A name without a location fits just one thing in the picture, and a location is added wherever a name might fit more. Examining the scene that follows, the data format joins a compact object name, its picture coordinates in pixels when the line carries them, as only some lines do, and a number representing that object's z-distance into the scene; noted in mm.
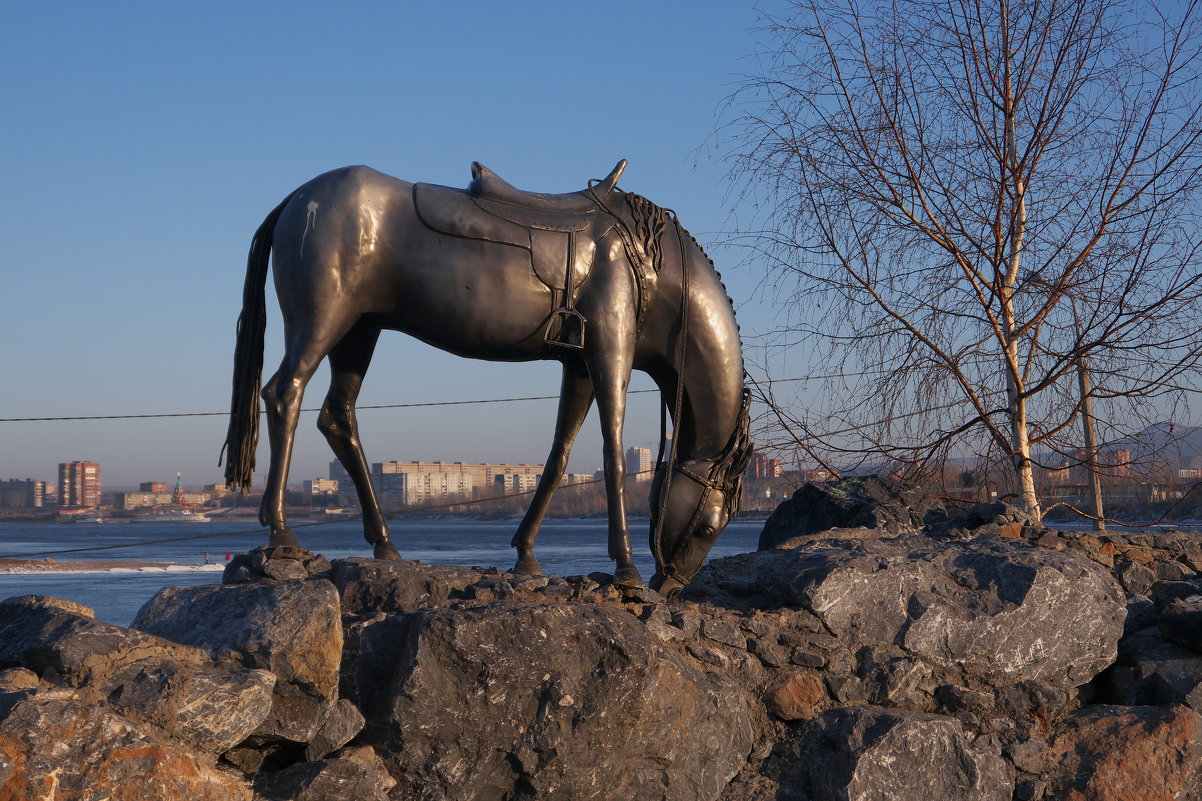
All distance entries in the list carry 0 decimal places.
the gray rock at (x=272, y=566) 4312
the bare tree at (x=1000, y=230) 7242
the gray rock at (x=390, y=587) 4309
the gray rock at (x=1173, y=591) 5996
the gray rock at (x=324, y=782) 3465
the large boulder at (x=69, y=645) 3189
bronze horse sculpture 4625
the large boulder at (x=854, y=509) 7227
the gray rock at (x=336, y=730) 3691
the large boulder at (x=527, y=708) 3838
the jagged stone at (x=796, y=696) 4672
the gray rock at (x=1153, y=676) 5246
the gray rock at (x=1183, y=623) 5426
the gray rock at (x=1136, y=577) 6422
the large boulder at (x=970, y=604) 5035
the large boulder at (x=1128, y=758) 4863
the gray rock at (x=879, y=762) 4484
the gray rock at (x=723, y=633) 4676
